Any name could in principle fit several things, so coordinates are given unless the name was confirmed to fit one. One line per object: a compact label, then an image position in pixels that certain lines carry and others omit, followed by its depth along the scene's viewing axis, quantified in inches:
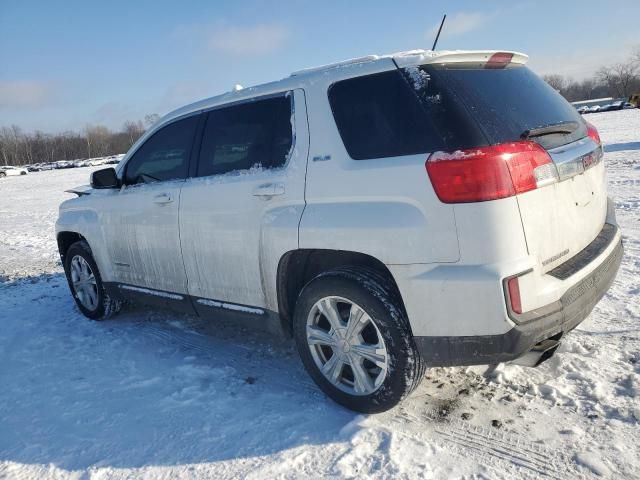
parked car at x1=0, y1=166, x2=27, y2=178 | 1917.7
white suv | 93.6
